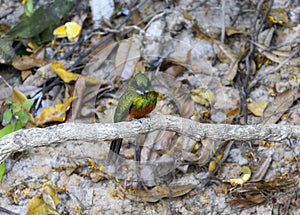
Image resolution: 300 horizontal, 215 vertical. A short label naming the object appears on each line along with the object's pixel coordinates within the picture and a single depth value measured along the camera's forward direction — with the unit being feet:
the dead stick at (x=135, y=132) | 18.39
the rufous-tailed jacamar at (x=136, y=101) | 20.72
